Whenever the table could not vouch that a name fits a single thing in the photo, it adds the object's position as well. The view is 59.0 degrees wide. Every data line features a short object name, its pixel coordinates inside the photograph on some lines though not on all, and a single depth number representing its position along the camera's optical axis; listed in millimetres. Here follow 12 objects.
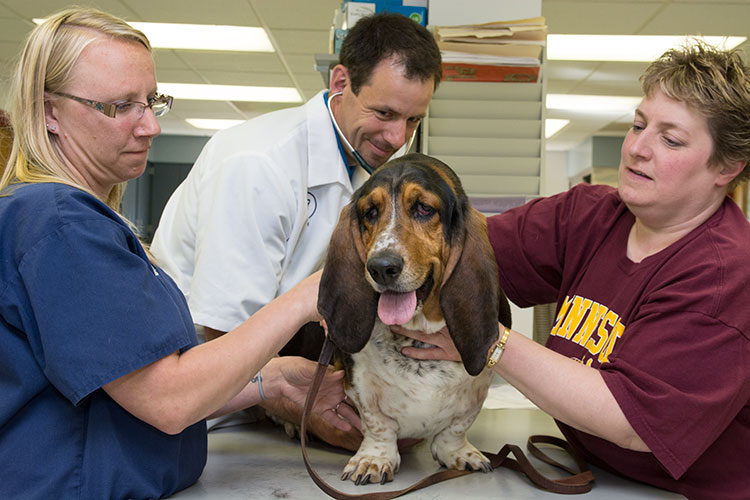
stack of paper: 3014
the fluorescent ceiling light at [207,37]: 7567
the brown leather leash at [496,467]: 1444
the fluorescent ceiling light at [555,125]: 12461
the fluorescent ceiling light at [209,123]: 13627
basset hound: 1457
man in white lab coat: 2094
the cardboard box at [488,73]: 3082
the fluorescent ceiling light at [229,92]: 10562
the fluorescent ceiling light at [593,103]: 10492
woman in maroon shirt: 1427
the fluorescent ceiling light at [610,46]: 7480
